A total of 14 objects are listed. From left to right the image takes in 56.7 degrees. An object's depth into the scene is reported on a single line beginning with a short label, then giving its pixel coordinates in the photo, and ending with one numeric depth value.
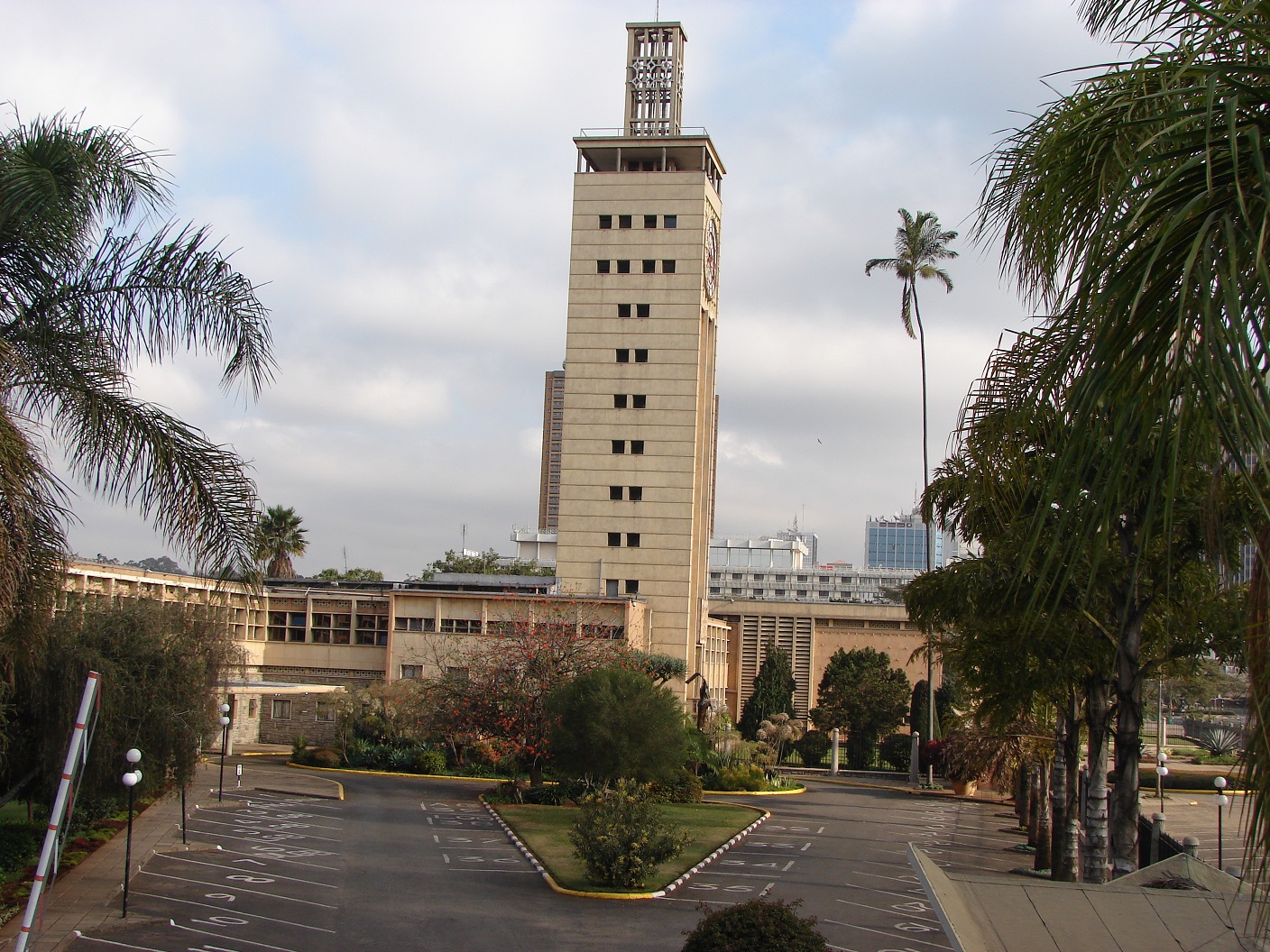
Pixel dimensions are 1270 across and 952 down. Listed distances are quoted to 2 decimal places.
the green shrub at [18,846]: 23.61
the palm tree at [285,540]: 69.56
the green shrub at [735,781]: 45.66
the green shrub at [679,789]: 39.94
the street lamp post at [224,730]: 31.55
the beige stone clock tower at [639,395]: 59.66
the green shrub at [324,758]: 48.62
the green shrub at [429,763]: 48.25
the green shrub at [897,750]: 56.56
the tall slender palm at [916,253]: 56.50
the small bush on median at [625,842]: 24.69
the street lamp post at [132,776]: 19.78
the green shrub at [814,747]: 58.50
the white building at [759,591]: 187.84
